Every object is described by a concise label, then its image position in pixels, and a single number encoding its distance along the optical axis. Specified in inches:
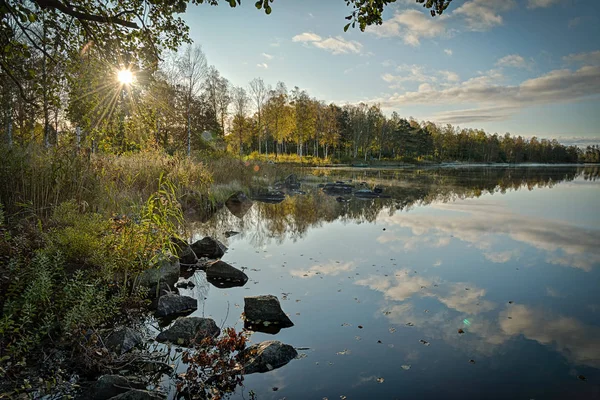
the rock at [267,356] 156.6
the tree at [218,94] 1841.8
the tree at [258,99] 2326.8
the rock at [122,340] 157.8
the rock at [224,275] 271.4
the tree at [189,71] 1206.3
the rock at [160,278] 230.8
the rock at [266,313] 203.2
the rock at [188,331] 173.2
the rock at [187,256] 305.9
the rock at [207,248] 335.3
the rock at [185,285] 256.4
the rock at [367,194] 805.2
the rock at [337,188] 881.5
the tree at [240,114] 2003.3
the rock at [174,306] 208.2
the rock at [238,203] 621.0
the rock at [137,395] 122.7
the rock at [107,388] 127.9
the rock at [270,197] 730.3
